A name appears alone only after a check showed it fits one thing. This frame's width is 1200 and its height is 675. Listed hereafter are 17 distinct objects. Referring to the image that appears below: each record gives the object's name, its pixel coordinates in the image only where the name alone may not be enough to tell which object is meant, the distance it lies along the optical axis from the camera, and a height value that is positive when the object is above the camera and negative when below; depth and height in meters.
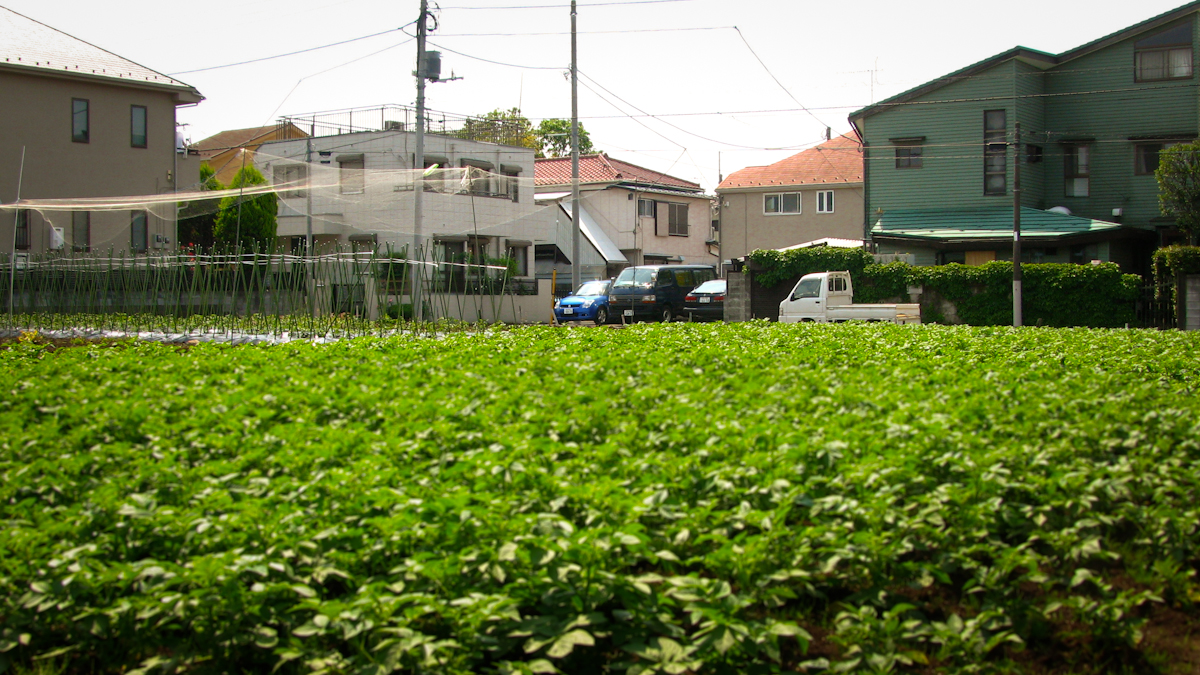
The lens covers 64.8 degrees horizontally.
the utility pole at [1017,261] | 22.67 +1.28
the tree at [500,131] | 37.56 +9.13
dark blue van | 29.69 +0.71
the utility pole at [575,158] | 30.45 +5.12
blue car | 29.72 +0.20
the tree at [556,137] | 67.06 +12.75
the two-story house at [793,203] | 41.31 +4.97
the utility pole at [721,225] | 42.84 +4.06
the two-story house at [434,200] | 31.54 +4.30
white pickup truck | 20.98 +0.32
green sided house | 28.52 +5.30
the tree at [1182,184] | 25.14 +3.49
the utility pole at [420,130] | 23.45 +4.88
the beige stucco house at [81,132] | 28.00 +5.71
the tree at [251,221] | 33.94 +3.41
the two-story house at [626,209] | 45.16 +5.23
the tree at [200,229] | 36.88 +3.40
